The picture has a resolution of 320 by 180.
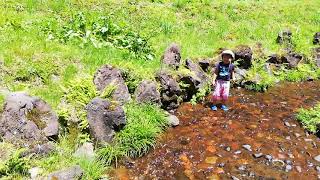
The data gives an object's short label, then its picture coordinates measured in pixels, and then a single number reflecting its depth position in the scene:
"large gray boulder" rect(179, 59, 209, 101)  9.27
